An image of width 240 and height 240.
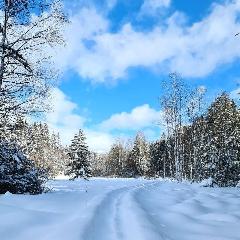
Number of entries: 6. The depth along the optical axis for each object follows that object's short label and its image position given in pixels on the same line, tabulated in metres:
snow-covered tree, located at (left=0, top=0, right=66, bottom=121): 7.64
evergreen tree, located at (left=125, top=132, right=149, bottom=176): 49.02
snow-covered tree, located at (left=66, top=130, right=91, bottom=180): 28.48
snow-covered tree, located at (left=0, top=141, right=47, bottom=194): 6.99
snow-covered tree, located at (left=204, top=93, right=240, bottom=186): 17.31
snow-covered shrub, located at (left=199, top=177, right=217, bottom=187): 15.85
